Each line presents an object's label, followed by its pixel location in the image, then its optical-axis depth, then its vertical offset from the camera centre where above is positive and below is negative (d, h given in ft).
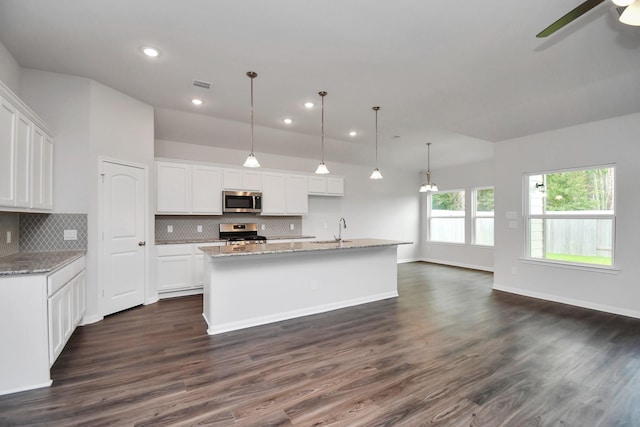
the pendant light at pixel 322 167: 12.71 +2.08
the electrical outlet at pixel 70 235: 11.56 -0.73
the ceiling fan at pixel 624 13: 4.89 +3.46
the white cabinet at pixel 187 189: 15.84 +1.47
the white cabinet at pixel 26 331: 7.16 -2.81
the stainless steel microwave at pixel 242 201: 17.71 +0.84
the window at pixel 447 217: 25.43 -0.34
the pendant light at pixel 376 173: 14.40 +1.98
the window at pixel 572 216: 13.79 -0.19
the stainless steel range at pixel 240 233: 18.44 -1.16
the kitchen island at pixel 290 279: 11.18 -2.81
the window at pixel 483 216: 23.36 -0.25
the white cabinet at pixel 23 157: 7.94 +1.80
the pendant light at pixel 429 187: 20.54 +1.82
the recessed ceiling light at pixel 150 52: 9.58 +5.36
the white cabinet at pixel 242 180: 17.89 +2.18
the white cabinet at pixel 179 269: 15.33 -2.85
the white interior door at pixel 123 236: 12.41 -0.88
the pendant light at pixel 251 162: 11.39 +2.04
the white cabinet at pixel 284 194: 19.38 +1.39
